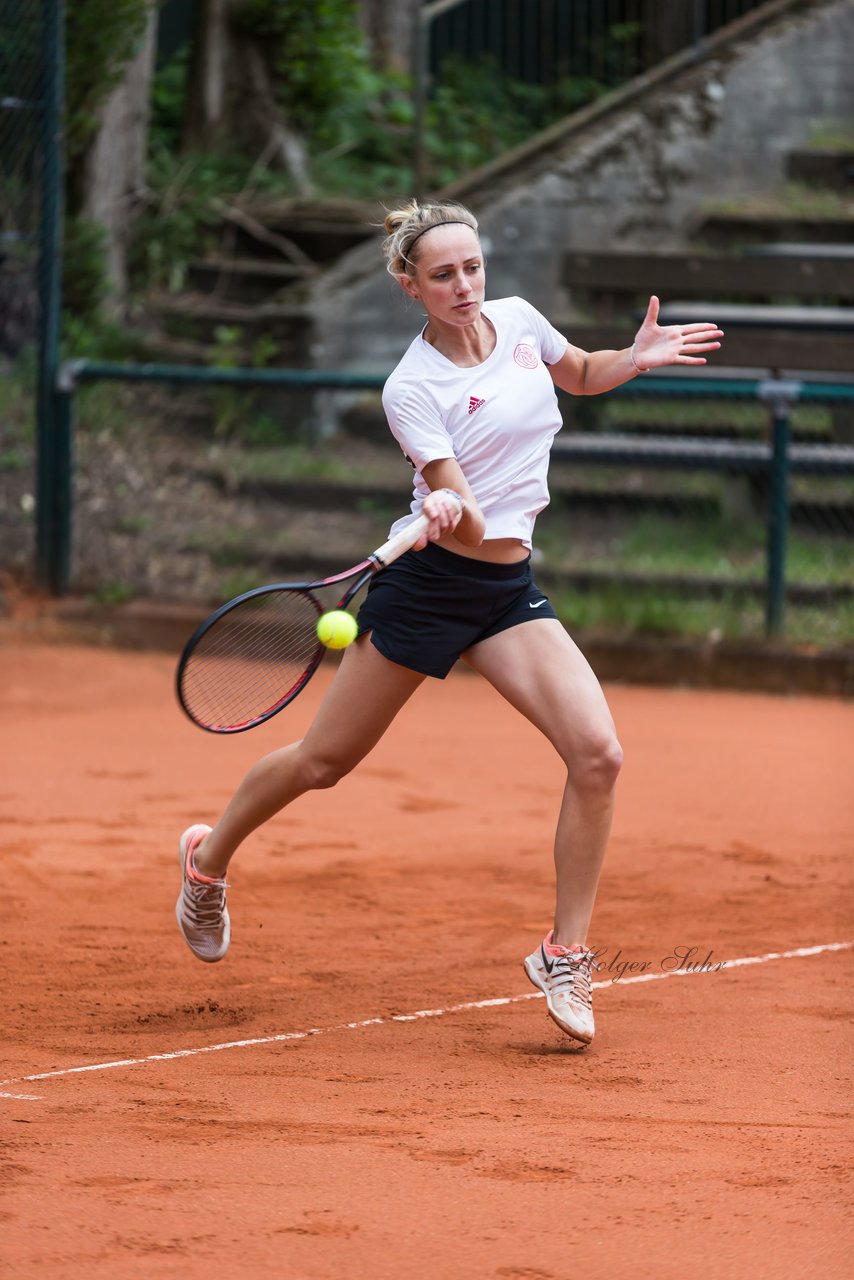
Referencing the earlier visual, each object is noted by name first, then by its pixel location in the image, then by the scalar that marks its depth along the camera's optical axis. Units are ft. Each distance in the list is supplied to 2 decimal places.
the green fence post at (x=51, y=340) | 67.72
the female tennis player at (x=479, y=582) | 28.43
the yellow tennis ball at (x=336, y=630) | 26.25
